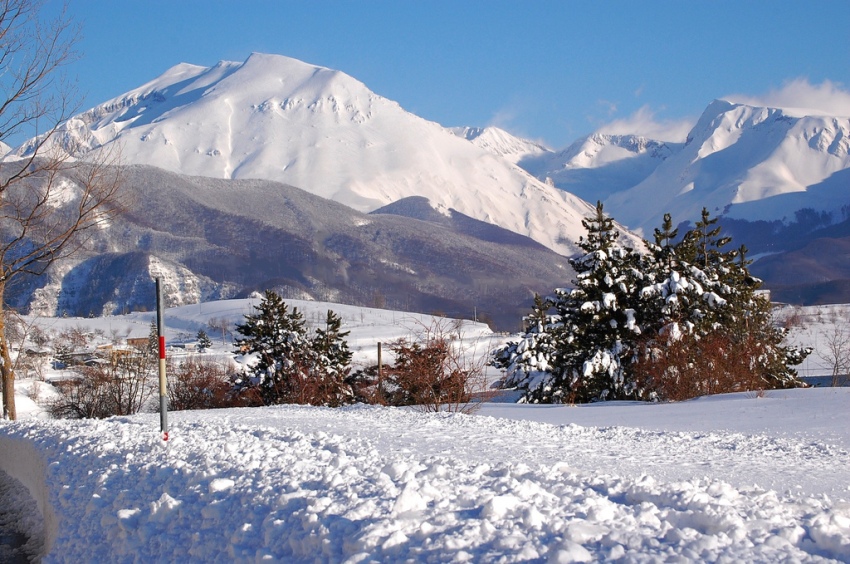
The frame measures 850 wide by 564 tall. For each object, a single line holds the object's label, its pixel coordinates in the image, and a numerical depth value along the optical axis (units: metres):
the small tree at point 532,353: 33.94
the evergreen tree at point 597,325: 31.30
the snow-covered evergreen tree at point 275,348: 38.53
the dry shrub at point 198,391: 39.73
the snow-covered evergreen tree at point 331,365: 34.28
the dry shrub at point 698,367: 25.52
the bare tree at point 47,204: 17.88
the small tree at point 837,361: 37.93
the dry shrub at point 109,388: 36.09
